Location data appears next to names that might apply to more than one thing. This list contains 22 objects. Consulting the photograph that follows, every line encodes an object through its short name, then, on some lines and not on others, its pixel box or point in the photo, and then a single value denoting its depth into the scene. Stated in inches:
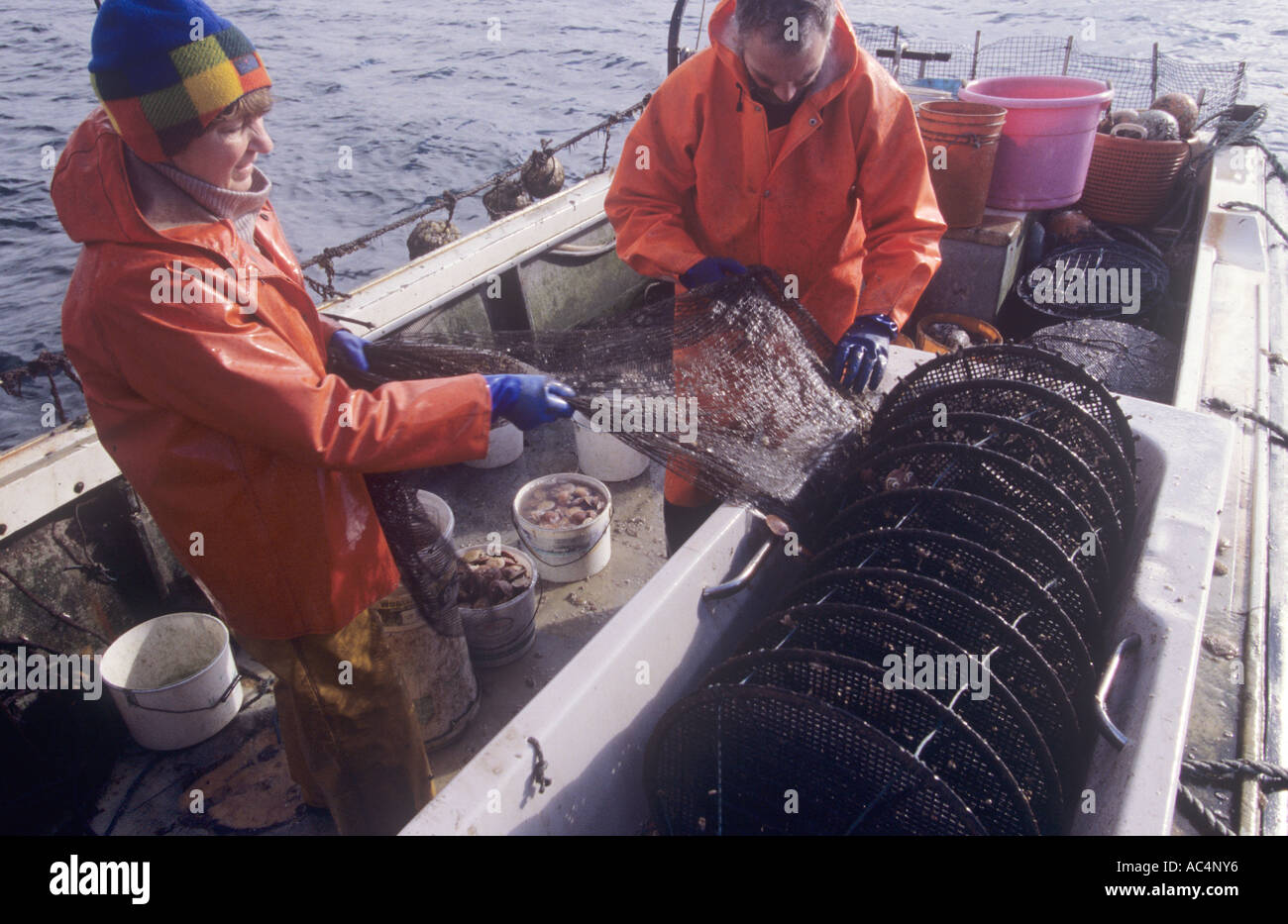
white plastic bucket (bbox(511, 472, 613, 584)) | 150.3
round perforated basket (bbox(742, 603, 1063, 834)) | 74.8
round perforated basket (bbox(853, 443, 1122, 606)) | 89.2
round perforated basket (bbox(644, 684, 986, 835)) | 68.2
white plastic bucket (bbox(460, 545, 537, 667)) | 135.0
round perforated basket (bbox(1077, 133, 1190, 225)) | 215.3
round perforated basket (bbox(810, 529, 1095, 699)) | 81.5
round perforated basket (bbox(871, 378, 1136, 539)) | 94.3
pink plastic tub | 193.0
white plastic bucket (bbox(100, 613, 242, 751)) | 121.4
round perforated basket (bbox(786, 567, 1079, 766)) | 77.9
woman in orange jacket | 67.1
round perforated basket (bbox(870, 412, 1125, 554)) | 91.7
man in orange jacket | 107.1
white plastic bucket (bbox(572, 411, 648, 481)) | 176.4
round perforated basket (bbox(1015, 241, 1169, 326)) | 191.9
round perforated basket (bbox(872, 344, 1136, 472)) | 98.1
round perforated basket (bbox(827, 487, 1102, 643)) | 85.2
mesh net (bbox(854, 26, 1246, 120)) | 281.9
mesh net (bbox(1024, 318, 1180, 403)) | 155.6
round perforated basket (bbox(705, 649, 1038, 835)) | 70.6
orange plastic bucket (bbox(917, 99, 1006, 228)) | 187.3
